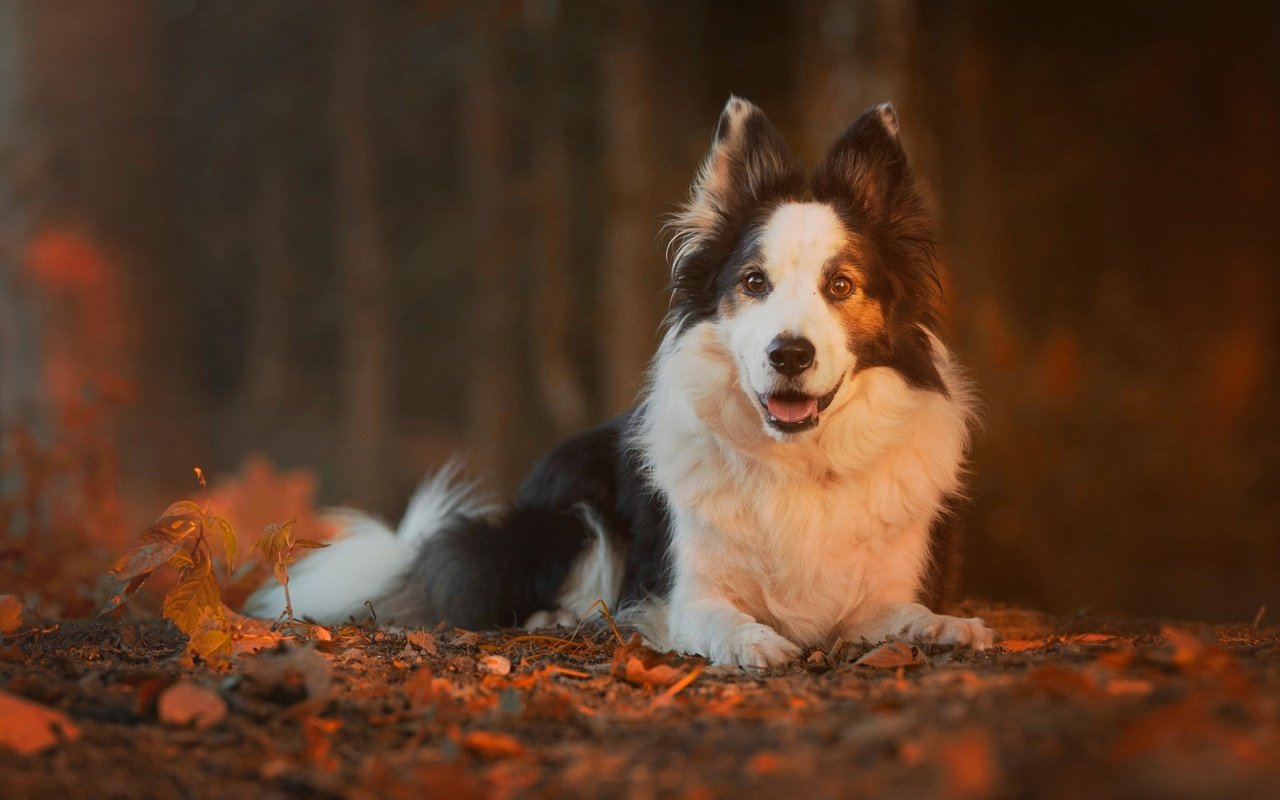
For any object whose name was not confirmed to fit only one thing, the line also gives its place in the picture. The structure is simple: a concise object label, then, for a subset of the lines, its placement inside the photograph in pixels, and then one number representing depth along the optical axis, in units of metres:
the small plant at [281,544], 4.23
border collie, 4.65
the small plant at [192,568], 3.84
